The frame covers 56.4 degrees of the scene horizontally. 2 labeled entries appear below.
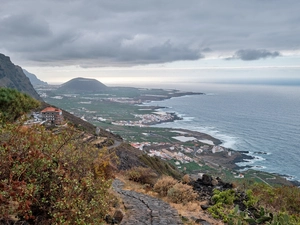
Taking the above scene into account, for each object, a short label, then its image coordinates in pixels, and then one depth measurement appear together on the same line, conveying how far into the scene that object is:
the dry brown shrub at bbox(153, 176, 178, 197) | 12.04
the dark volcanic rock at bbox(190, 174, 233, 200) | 13.07
